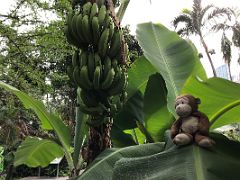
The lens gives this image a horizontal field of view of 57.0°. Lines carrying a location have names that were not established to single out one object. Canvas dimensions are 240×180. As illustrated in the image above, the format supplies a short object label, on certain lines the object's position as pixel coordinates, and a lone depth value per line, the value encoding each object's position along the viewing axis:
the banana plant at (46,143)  1.53
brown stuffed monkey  0.90
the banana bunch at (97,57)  1.26
